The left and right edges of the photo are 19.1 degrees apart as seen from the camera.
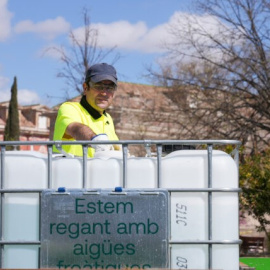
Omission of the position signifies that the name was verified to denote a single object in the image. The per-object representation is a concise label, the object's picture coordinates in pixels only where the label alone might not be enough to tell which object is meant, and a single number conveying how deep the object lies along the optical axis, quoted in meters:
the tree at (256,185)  17.48
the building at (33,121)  65.48
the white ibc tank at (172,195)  4.25
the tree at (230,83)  22.22
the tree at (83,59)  26.28
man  5.13
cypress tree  51.03
